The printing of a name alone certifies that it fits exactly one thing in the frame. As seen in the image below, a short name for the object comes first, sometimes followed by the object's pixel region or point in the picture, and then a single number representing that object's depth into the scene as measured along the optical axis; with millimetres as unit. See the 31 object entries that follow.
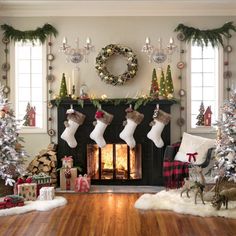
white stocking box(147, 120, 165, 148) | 6073
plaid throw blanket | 5590
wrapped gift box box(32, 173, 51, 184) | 5468
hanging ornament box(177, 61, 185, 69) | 6562
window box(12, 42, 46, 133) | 6688
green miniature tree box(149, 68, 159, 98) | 6258
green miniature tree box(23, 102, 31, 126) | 6650
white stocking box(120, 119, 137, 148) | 6070
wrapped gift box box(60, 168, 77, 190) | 5953
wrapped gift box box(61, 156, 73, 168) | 6016
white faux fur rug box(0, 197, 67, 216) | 4609
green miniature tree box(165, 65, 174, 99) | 6346
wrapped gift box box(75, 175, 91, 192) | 5816
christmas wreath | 6414
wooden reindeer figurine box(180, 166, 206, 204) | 4746
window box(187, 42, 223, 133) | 6625
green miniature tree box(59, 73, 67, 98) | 6355
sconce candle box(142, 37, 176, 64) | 6348
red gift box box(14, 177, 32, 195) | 5312
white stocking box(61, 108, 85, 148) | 6109
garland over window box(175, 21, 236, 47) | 6473
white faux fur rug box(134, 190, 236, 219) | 4496
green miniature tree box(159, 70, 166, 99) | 6281
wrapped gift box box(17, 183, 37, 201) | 5113
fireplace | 6238
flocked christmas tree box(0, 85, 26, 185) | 5281
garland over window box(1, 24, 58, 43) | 6543
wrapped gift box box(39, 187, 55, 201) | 5125
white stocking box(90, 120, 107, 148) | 6070
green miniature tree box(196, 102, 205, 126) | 6613
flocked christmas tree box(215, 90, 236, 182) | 5250
